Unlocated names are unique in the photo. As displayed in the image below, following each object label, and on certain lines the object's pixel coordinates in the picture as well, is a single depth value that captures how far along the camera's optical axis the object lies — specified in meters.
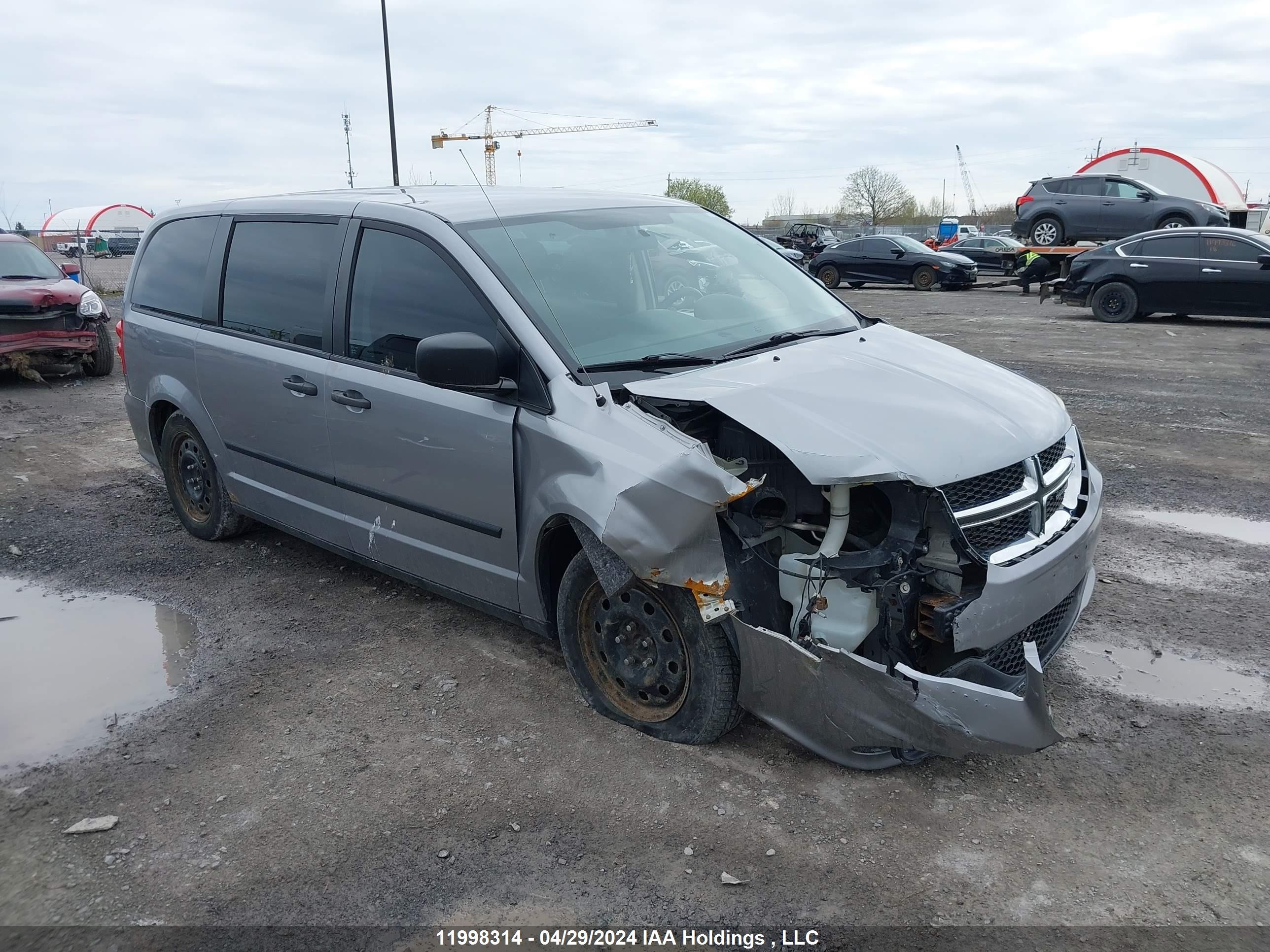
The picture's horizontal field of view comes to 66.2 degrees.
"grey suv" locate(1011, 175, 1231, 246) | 20.89
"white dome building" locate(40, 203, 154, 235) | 73.94
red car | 11.02
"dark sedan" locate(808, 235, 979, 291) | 24.45
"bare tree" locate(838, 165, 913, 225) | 87.75
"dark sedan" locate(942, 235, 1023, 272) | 28.58
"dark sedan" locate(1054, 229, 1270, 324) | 14.27
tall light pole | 15.11
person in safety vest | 21.52
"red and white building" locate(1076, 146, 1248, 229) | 28.39
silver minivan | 2.96
